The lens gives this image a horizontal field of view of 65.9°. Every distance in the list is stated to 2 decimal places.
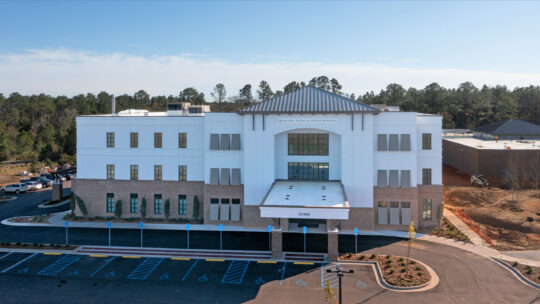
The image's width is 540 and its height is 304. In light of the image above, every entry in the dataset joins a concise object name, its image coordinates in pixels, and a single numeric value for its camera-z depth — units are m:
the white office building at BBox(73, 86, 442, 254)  40.00
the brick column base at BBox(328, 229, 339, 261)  31.95
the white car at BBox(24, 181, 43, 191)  62.25
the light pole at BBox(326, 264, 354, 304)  21.57
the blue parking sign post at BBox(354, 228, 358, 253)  34.14
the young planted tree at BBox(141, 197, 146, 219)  43.94
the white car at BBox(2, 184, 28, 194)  60.56
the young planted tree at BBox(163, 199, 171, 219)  43.59
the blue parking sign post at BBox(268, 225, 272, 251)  34.81
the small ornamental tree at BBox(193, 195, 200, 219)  43.22
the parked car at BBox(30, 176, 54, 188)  65.12
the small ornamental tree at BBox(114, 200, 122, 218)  44.06
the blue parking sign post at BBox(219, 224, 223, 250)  35.21
